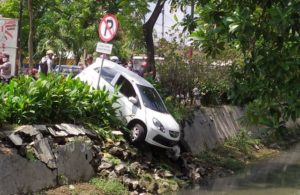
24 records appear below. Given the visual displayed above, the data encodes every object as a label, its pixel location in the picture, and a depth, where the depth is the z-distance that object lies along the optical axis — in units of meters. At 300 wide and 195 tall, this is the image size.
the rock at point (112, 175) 12.12
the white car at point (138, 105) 13.76
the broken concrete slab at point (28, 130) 10.67
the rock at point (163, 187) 12.93
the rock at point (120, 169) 12.37
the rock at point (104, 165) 12.35
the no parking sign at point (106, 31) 13.94
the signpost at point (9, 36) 15.73
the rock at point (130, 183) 12.21
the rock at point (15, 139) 10.26
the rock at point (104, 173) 12.20
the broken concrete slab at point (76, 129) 12.05
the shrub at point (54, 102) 11.05
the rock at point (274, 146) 22.11
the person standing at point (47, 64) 19.16
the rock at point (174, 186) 13.38
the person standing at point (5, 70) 14.72
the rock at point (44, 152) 10.73
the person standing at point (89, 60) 20.20
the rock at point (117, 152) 12.95
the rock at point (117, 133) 13.46
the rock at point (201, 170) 15.51
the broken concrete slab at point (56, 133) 11.52
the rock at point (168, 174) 13.85
